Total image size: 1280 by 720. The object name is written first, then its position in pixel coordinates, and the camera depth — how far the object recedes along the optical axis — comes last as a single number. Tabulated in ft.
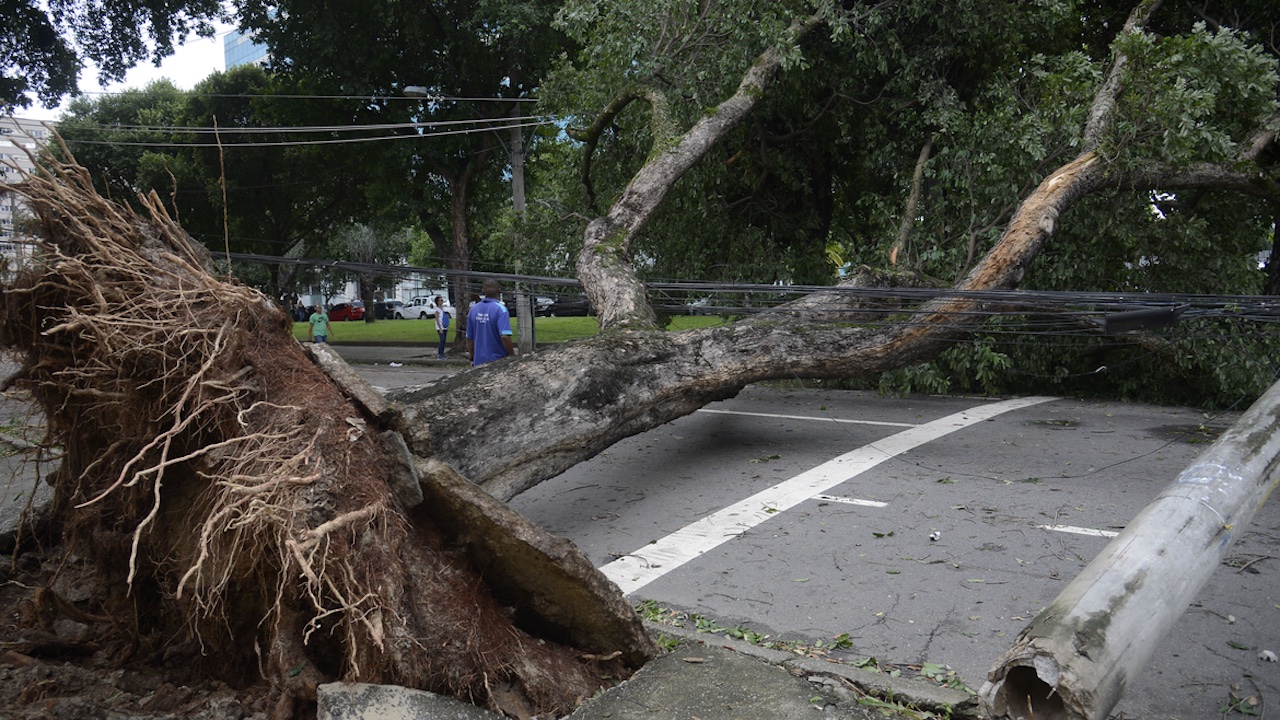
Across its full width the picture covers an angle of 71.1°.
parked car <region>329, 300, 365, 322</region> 155.63
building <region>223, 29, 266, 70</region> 285.93
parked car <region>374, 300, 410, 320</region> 162.30
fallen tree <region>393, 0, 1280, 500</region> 19.36
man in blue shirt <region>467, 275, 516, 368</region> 30.78
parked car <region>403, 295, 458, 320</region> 156.66
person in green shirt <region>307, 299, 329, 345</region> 47.62
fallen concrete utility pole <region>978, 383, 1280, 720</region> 7.97
